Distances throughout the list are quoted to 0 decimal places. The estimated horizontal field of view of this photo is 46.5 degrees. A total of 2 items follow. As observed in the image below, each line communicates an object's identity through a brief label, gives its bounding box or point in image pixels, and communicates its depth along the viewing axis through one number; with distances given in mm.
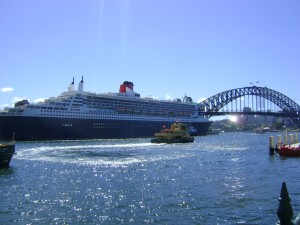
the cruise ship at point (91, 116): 82812
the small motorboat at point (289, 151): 41444
